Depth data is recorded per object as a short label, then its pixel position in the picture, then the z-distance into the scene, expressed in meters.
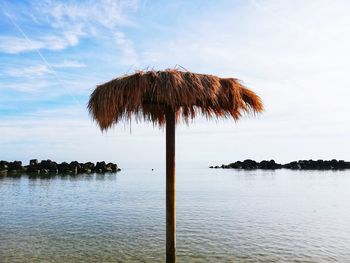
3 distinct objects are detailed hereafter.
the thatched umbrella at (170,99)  7.60
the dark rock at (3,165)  90.17
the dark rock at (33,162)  93.60
